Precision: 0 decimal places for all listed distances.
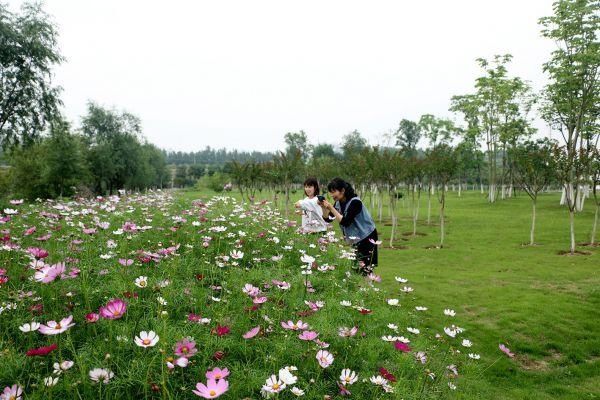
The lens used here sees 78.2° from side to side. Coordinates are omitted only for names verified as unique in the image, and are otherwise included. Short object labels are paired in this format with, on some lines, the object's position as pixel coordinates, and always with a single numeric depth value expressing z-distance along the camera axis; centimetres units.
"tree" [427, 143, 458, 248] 1858
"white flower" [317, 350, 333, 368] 193
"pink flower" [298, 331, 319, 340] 206
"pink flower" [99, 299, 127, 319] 185
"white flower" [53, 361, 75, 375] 153
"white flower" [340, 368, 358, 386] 190
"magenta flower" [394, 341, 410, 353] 216
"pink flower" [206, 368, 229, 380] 156
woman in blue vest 559
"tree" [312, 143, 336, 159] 9256
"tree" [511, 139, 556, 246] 1662
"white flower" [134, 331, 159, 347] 171
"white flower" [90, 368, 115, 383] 163
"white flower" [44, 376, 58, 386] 153
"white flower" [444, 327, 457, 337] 252
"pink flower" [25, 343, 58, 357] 144
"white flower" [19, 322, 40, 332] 169
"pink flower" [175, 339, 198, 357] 173
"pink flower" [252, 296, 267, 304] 242
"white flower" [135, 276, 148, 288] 241
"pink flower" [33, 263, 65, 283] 182
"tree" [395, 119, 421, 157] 8388
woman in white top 660
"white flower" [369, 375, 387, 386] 199
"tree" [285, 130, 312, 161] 9638
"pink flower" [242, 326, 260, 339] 197
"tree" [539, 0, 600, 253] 2562
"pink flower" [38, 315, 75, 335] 153
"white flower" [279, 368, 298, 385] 165
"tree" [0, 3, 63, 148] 1766
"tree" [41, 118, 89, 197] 3198
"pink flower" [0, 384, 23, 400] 149
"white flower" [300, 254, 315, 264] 300
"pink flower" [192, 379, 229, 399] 147
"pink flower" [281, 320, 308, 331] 221
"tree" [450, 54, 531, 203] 3753
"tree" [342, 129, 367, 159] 9600
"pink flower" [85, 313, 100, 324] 188
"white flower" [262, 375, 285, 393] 160
